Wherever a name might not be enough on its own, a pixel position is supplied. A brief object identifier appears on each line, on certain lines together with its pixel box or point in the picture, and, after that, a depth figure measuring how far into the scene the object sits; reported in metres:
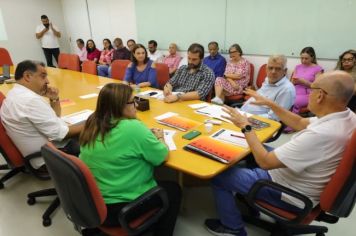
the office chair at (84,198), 1.13
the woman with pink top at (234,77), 4.19
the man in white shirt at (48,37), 7.46
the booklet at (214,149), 1.49
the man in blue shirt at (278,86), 2.32
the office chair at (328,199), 1.17
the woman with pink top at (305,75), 3.65
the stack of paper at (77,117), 2.20
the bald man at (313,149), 1.24
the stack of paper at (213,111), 2.17
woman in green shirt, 1.31
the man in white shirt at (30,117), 1.83
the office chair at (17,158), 1.88
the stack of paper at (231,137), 1.67
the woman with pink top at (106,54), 6.53
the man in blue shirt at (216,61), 4.72
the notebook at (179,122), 1.94
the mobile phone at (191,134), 1.76
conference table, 1.43
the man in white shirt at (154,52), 5.81
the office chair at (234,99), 3.94
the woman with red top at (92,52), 6.95
